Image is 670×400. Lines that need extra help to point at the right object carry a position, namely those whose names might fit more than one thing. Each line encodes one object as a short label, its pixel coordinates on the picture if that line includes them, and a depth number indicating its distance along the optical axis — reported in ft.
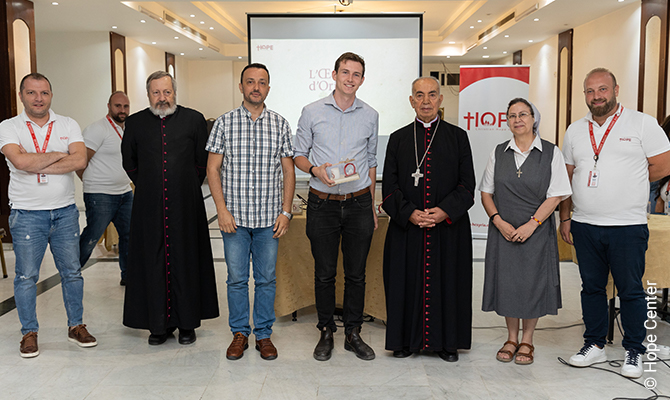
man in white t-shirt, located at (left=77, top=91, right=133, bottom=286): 14.82
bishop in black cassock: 10.51
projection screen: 23.00
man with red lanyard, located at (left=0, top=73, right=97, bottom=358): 10.85
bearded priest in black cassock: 11.12
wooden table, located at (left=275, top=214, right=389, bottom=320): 12.75
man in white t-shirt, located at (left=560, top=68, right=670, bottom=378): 9.98
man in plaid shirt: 10.53
